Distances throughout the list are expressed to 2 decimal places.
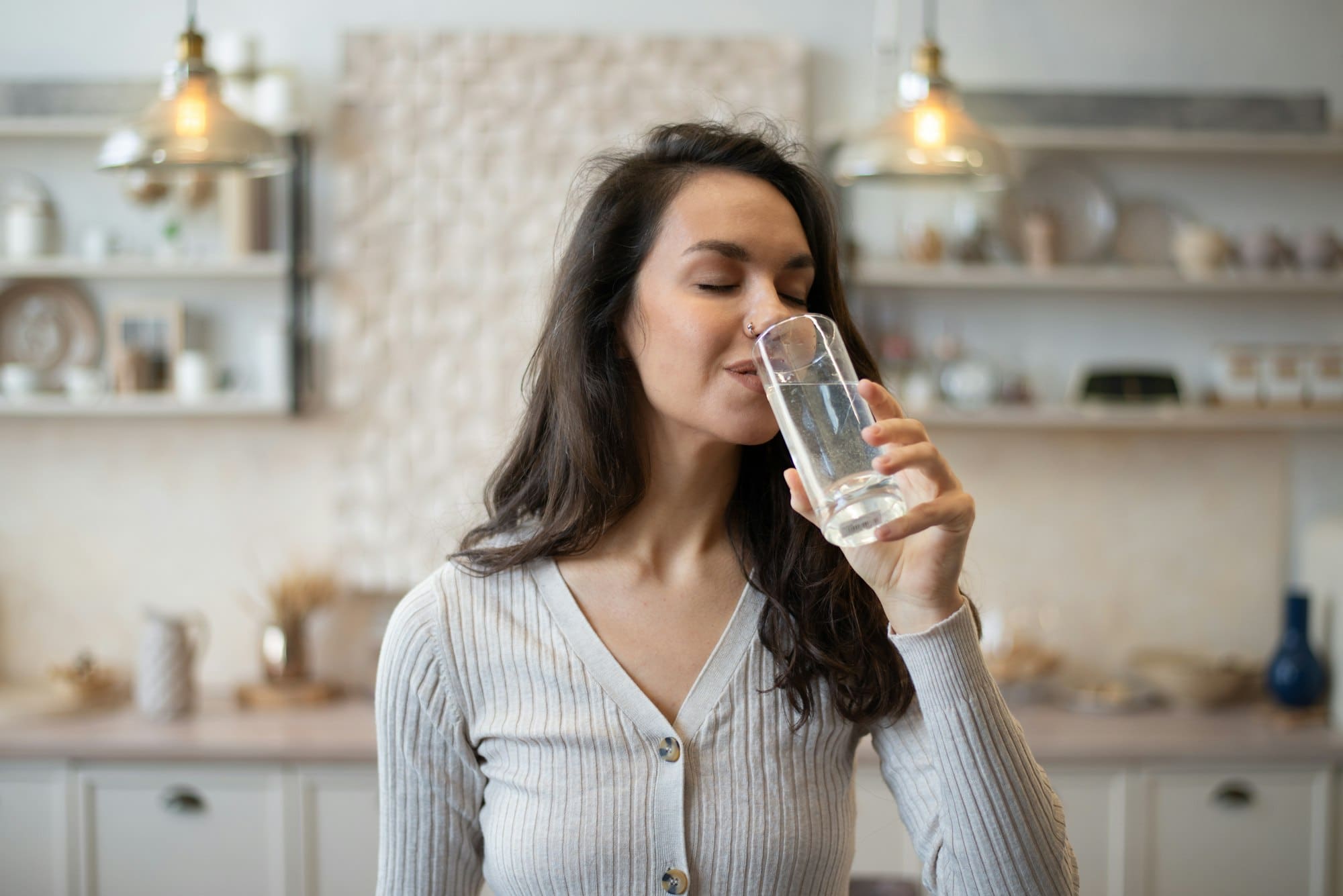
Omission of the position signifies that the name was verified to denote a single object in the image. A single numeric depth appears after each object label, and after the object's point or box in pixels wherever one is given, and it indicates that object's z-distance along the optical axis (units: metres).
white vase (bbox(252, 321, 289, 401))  3.08
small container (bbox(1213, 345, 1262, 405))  3.13
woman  1.15
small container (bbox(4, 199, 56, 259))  3.07
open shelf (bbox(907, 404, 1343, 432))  3.01
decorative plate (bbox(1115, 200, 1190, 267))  3.24
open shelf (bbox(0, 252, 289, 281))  2.99
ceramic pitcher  2.82
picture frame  3.08
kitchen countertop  2.65
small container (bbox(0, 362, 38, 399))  3.03
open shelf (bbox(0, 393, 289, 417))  2.98
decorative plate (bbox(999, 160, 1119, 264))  3.19
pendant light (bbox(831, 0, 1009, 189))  2.08
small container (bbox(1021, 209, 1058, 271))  3.11
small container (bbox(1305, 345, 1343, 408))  3.13
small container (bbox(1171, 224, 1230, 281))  3.07
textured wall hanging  3.11
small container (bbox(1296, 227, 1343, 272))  3.10
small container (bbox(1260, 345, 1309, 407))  3.12
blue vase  2.93
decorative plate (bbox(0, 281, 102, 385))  3.16
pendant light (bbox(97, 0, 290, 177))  2.01
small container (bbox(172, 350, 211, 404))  3.03
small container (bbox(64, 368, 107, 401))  3.03
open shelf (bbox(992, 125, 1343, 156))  3.04
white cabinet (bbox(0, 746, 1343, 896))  2.69
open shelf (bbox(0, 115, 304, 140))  3.03
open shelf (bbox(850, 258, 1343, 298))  3.03
